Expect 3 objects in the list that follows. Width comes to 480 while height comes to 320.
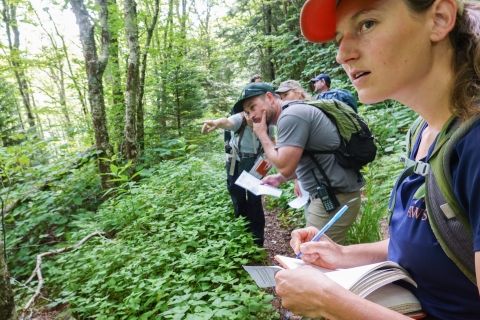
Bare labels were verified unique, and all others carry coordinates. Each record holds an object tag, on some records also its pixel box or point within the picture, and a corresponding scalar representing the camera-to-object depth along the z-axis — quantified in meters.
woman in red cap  0.72
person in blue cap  4.04
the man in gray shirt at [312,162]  2.23
